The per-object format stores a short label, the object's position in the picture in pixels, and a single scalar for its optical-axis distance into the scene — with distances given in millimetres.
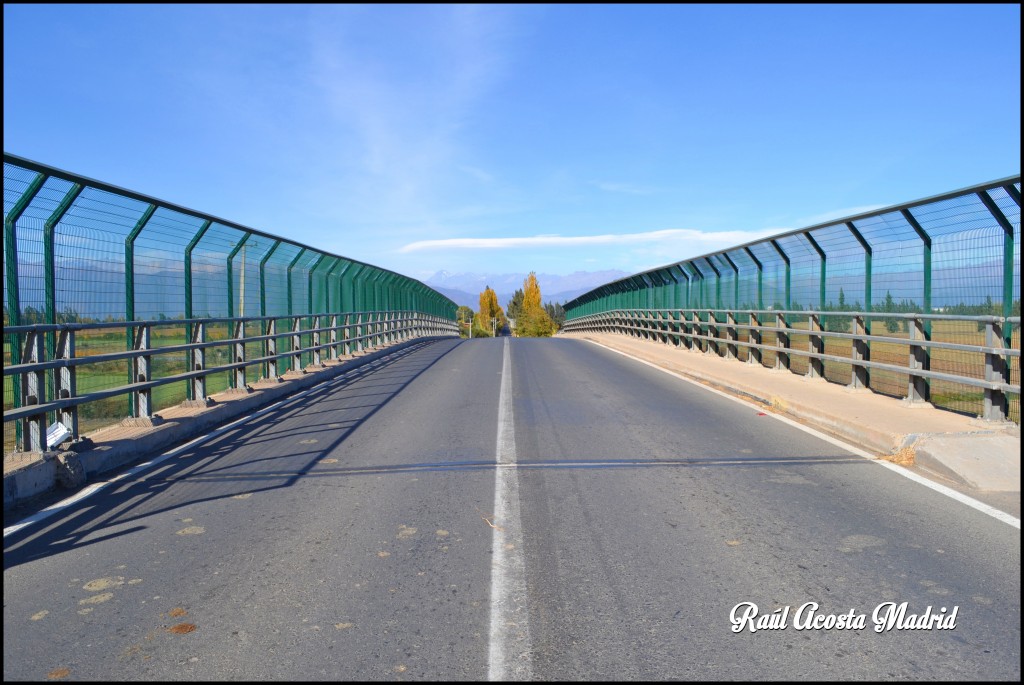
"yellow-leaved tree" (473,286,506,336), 149138
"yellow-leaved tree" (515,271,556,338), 115562
